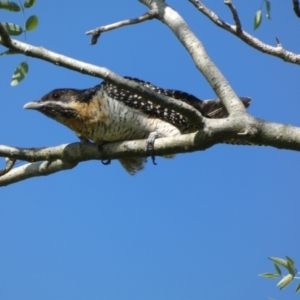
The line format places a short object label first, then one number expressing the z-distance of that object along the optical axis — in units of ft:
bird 29.07
